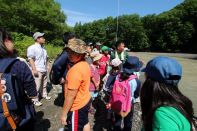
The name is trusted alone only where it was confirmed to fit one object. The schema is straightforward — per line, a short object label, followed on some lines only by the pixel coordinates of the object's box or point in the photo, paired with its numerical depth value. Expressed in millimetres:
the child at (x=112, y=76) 2316
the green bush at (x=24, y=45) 6623
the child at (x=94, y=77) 2765
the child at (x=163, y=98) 788
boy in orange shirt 1624
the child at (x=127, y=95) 2027
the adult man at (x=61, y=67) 2100
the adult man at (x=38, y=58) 3016
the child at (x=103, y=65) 3369
